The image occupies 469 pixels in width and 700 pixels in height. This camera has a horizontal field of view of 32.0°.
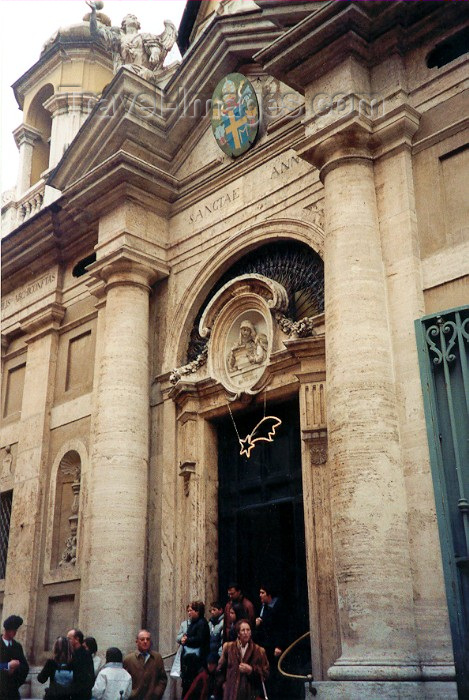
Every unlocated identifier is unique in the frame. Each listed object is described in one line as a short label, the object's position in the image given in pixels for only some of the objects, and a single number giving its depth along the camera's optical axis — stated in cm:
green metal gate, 731
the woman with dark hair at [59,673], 730
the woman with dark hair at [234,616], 823
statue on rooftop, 1383
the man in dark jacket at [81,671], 735
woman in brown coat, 730
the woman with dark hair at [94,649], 945
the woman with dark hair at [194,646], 845
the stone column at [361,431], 746
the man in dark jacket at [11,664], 764
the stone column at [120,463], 1055
